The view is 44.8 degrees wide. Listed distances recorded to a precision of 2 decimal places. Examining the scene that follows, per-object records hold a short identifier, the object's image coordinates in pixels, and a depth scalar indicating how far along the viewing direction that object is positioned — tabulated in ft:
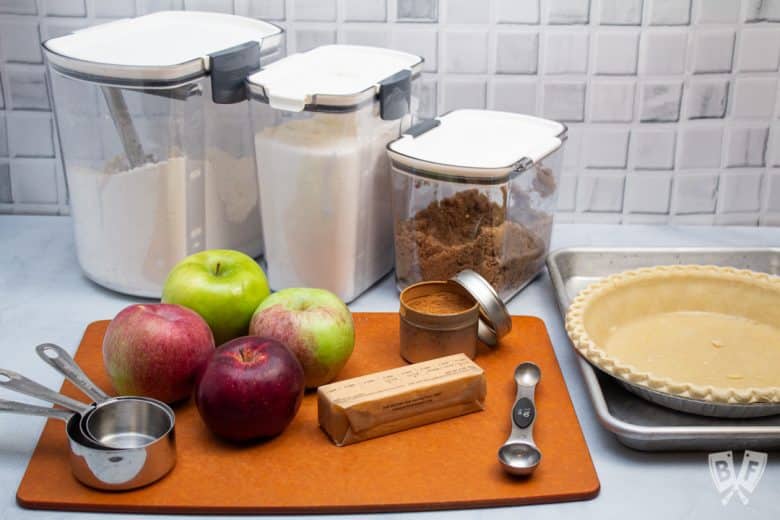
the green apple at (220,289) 3.13
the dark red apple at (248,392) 2.67
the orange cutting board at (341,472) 2.52
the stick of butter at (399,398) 2.73
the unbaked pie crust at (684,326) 2.98
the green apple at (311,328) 2.98
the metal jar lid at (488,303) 3.20
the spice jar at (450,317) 3.11
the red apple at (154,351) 2.84
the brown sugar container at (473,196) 3.35
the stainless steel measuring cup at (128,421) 2.72
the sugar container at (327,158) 3.31
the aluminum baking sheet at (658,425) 2.65
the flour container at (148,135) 3.29
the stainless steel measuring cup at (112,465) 2.50
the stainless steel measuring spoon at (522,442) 2.61
